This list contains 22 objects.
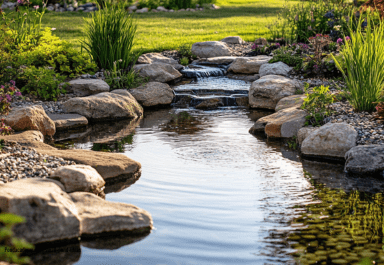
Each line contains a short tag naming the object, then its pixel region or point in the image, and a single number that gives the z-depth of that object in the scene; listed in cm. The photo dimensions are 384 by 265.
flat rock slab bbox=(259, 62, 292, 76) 1130
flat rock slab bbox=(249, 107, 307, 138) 748
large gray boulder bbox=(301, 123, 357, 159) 629
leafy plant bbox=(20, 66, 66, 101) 903
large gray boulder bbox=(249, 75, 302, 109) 970
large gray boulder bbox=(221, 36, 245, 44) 1505
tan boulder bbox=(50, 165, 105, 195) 462
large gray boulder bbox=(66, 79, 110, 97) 954
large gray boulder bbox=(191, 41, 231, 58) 1354
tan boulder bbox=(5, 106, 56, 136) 716
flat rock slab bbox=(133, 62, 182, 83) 1096
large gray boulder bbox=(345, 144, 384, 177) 565
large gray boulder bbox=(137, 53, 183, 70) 1197
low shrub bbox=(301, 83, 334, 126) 727
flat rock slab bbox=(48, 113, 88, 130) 812
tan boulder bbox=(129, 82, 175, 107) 1000
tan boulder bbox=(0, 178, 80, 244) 371
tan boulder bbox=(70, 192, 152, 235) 402
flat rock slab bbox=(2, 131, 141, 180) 547
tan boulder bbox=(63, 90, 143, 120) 866
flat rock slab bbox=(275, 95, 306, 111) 845
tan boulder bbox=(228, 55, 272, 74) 1208
